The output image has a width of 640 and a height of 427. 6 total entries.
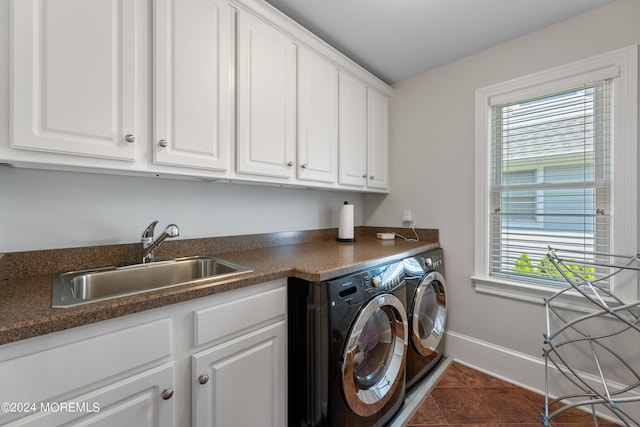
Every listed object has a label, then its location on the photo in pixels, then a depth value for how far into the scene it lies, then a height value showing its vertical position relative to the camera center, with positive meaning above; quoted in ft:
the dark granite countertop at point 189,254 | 2.29 -0.85
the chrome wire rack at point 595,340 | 4.86 -2.50
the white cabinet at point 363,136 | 6.62 +2.15
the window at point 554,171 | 4.90 +0.92
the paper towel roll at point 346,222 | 7.18 -0.24
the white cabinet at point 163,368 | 2.20 -1.62
